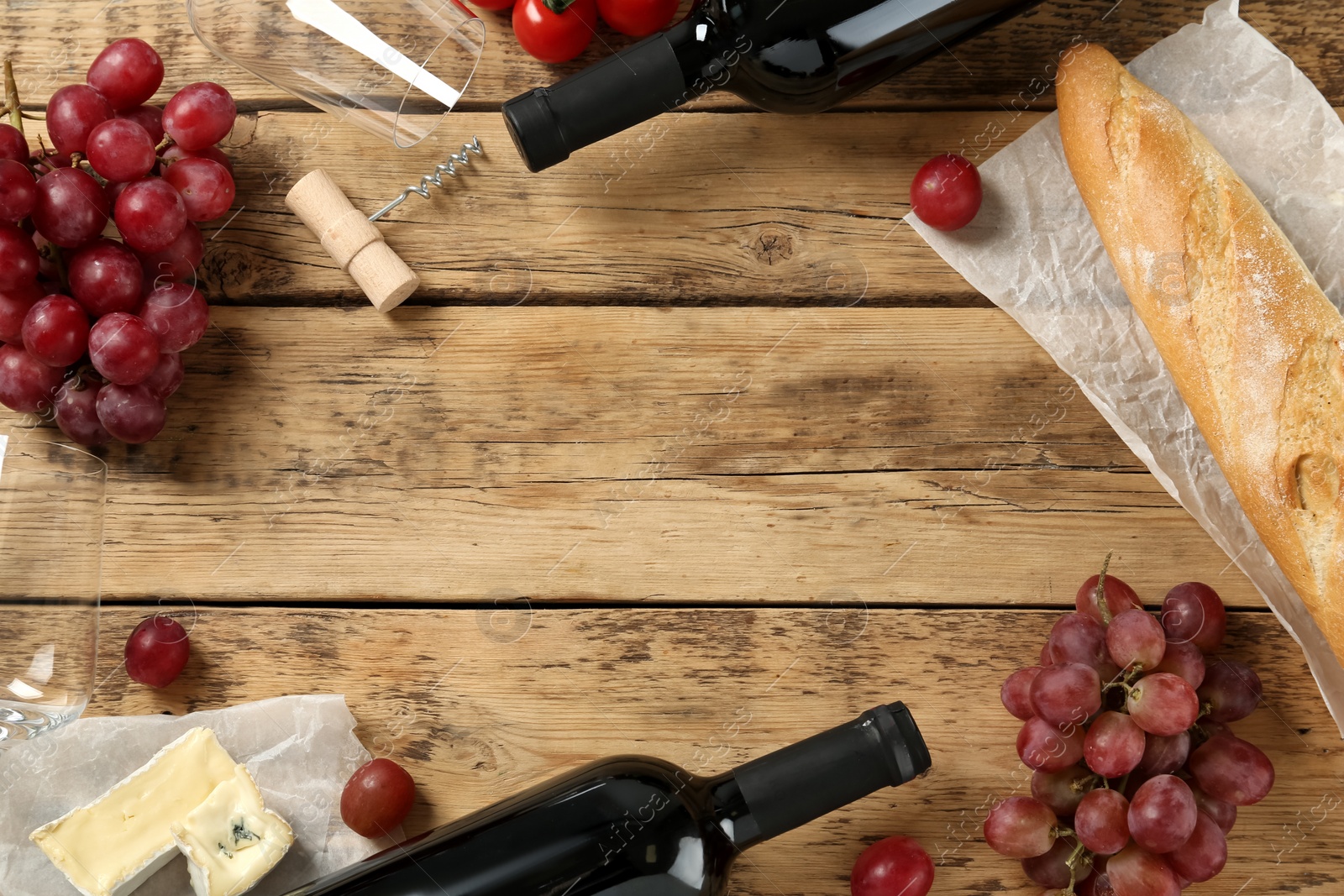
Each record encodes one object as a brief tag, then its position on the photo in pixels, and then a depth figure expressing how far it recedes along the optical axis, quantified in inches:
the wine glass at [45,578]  27.9
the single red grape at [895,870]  30.4
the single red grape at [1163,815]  28.0
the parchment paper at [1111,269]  33.6
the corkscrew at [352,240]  34.2
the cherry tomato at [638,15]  33.3
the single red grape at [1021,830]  29.5
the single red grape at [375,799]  31.2
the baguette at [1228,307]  30.2
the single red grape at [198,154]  33.6
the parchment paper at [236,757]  31.7
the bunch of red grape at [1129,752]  28.4
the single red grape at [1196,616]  31.4
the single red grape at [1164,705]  28.1
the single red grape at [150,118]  33.6
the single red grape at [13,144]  31.1
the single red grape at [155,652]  32.8
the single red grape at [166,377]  33.5
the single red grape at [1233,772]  29.1
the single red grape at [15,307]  31.2
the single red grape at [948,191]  33.2
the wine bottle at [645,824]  23.4
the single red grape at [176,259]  33.1
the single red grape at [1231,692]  30.7
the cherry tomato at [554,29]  33.7
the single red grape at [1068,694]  28.6
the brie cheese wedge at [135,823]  29.7
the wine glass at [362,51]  32.7
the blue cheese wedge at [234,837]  30.1
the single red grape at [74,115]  31.9
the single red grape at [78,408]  32.7
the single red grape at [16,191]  29.7
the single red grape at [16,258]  30.1
